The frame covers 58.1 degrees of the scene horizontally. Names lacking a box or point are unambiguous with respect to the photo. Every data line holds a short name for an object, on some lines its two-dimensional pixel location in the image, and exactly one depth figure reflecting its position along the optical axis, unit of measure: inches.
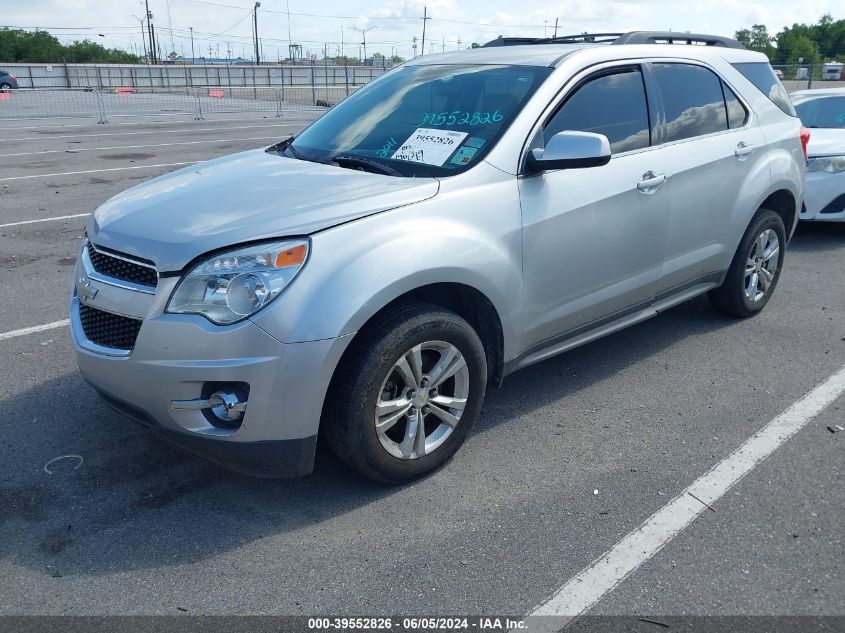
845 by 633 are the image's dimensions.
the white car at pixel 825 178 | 304.8
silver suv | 114.3
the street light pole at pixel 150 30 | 2894.4
